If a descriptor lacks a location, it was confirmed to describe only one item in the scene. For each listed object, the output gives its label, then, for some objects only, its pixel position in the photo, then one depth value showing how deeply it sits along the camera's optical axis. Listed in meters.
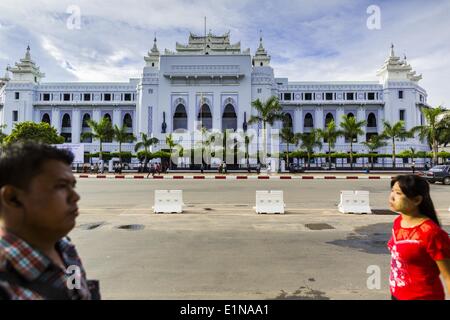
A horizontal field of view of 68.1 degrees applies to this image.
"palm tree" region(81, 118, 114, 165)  42.30
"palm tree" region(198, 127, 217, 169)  42.28
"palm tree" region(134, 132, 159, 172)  43.38
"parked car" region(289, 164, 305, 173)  36.50
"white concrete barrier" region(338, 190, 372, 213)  10.20
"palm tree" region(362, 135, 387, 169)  46.34
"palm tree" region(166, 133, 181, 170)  44.76
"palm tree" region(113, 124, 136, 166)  44.78
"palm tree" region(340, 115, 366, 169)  41.62
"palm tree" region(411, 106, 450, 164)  36.44
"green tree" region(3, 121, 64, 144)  40.78
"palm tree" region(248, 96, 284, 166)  36.97
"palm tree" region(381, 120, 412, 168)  44.22
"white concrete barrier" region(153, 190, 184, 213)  10.22
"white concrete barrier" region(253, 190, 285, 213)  10.08
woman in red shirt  2.06
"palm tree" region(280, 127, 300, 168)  42.34
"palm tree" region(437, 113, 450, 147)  36.03
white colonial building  55.03
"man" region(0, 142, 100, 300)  1.18
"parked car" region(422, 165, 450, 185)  21.27
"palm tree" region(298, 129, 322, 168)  43.88
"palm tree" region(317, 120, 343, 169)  43.72
